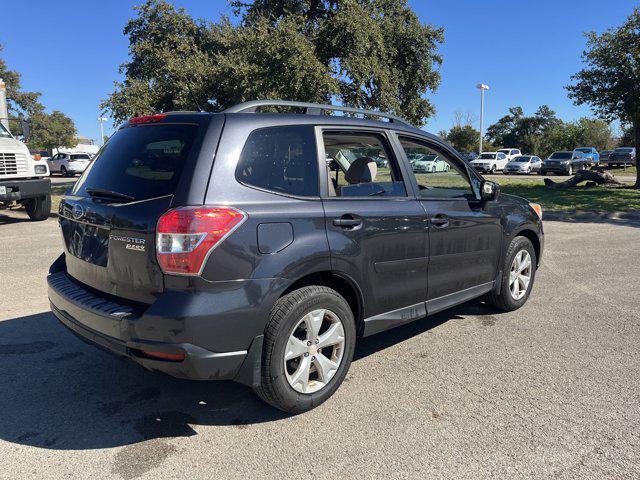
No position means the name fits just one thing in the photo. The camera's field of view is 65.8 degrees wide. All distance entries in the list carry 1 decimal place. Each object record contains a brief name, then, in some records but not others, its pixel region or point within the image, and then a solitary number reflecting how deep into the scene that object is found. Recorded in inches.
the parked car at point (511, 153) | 1566.2
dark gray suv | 102.7
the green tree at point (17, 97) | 1881.2
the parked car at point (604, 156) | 1759.4
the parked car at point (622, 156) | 1641.2
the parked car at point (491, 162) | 1466.5
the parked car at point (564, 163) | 1354.6
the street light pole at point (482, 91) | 1729.3
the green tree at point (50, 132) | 2320.4
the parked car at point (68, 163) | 1359.5
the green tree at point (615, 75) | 624.3
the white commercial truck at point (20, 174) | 398.3
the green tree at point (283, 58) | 558.9
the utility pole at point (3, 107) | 437.5
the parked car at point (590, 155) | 1439.1
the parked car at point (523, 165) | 1445.6
